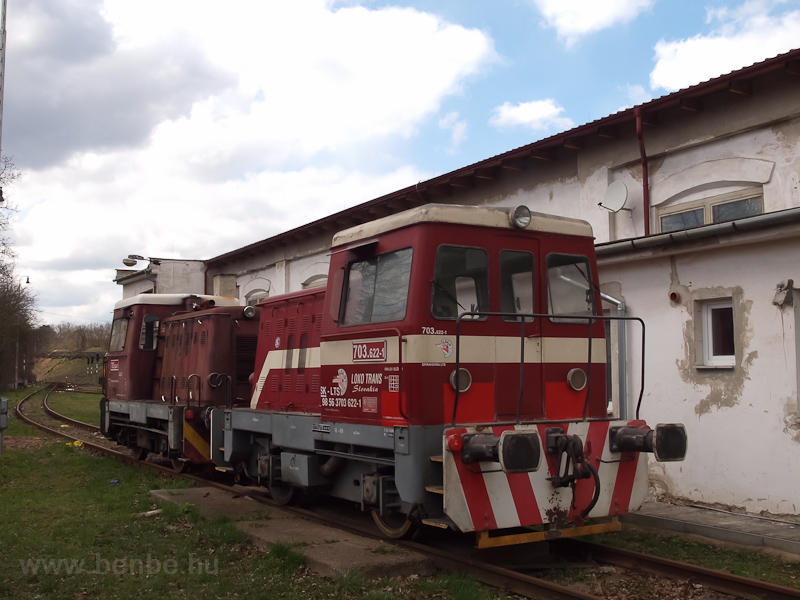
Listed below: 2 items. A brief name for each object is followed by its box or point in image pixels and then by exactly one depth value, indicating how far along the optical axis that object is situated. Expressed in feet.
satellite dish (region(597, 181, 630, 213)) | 32.71
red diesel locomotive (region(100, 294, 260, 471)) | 36.99
